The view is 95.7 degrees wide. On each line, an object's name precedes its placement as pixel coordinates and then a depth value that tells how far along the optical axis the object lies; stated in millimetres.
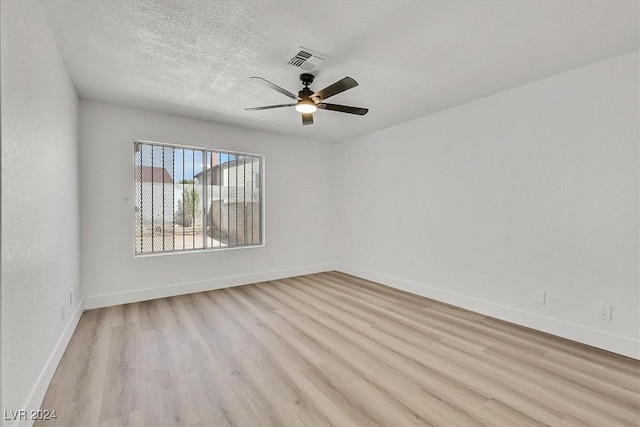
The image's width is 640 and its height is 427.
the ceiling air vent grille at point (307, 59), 2529
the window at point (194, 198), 4129
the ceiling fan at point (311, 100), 2721
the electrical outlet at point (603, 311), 2652
